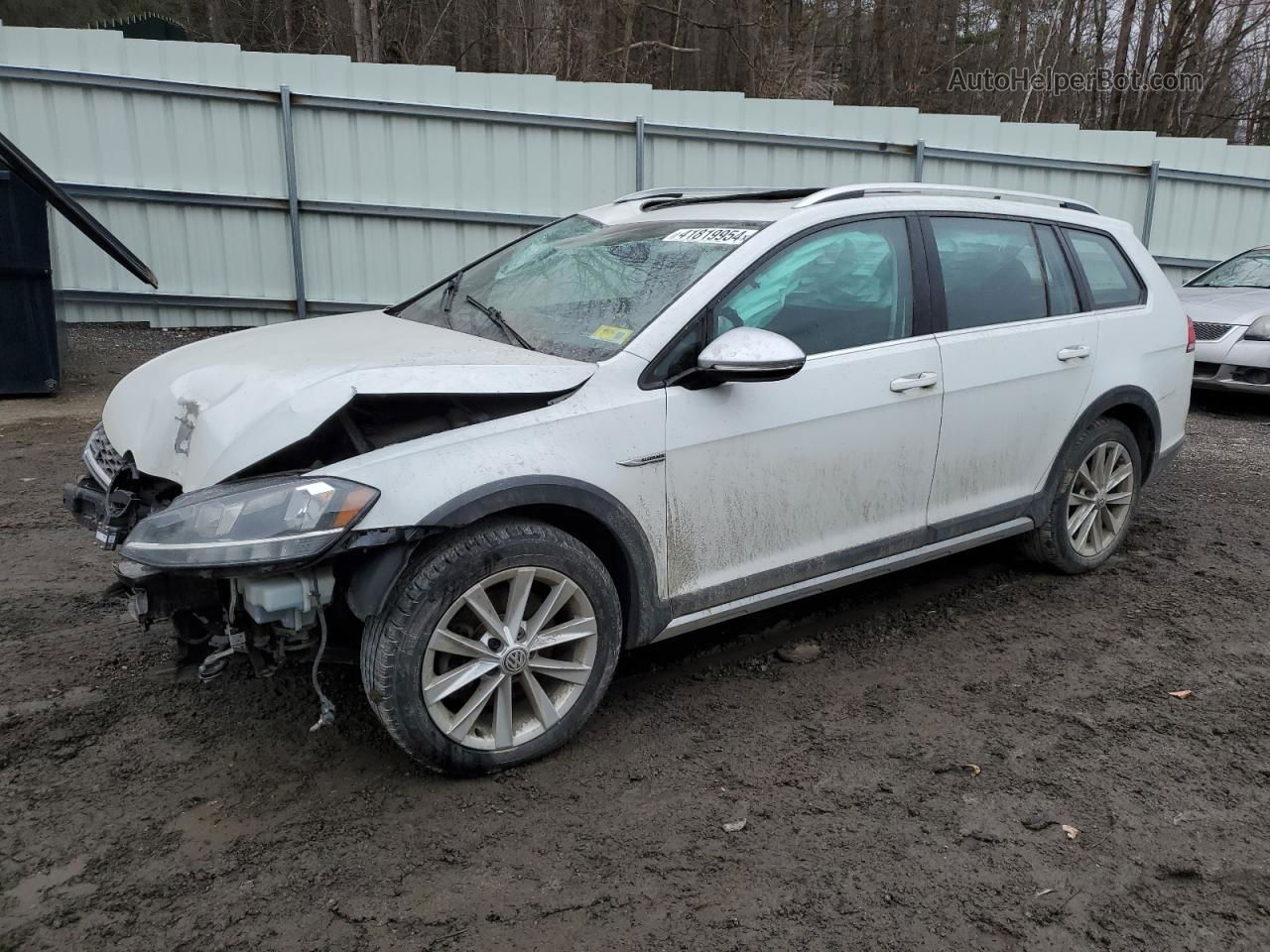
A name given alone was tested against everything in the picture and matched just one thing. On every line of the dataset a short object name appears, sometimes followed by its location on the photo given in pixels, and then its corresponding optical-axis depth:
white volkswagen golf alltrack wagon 2.72
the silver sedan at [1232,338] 8.55
